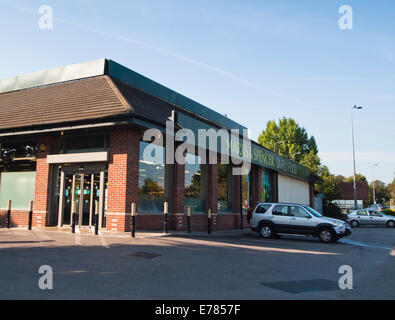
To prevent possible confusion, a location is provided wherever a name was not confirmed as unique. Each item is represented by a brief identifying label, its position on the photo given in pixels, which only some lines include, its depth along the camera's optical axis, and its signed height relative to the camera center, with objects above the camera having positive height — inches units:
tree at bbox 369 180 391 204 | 4917.6 +110.3
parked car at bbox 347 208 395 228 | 1201.3 -64.1
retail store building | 533.0 +78.0
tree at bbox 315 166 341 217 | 1590.8 +26.9
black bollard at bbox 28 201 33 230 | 532.6 -22.6
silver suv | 608.7 -41.2
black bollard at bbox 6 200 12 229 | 552.9 -28.8
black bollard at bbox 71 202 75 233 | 505.5 -36.2
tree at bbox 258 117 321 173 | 2603.1 +480.6
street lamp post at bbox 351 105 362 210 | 1624.9 +350.6
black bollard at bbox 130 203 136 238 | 475.5 -24.1
